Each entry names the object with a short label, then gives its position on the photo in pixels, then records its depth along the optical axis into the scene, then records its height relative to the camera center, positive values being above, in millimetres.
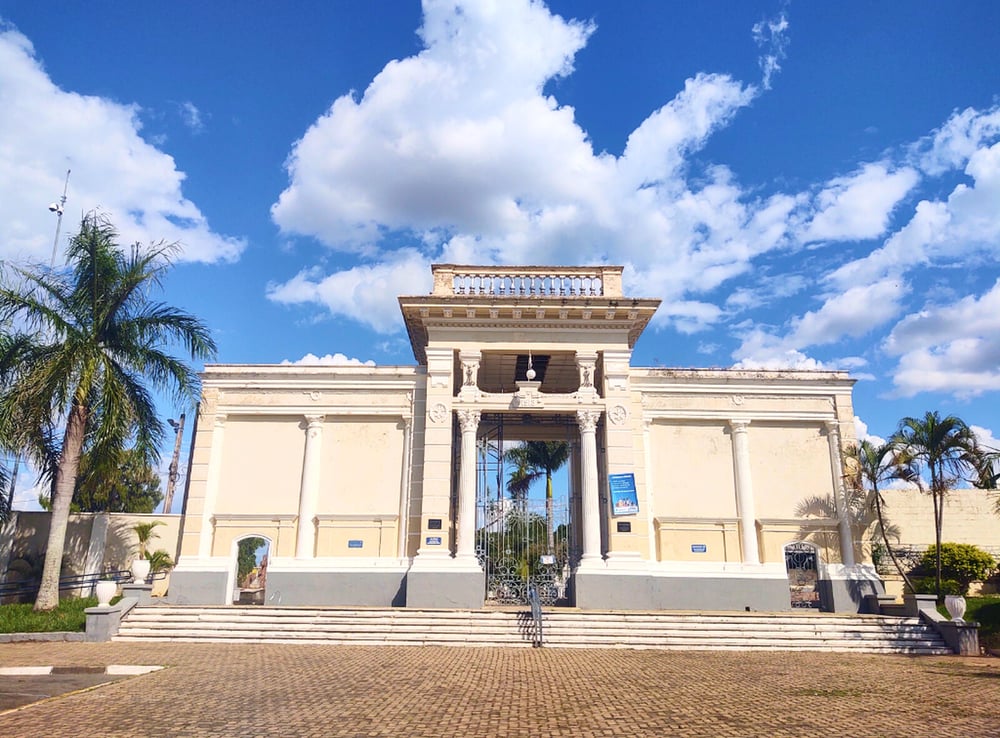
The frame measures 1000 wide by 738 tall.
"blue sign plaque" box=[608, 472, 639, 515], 18422 +1238
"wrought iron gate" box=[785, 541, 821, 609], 19609 -697
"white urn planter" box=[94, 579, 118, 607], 15641 -1195
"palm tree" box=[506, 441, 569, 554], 36000 +4099
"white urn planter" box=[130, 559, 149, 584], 17203 -773
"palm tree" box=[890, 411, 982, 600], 18562 +2600
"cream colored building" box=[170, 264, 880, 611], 18875 +2016
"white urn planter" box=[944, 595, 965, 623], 15086 -1280
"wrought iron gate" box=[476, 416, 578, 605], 19714 -116
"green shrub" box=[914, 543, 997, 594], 21359 -536
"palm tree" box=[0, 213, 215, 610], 16672 +4300
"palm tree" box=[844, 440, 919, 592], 18883 +2024
